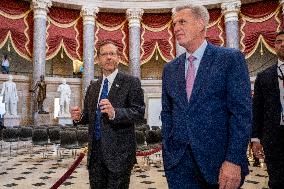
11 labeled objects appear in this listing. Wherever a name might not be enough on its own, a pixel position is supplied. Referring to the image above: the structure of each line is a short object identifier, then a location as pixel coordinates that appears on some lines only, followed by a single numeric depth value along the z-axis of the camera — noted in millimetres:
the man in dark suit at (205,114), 1635
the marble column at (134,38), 16672
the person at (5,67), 15438
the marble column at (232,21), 15797
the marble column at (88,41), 16312
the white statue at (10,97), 13656
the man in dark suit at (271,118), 2545
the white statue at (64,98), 14992
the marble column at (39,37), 15109
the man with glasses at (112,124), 2414
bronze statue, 13874
